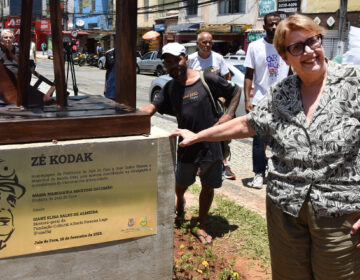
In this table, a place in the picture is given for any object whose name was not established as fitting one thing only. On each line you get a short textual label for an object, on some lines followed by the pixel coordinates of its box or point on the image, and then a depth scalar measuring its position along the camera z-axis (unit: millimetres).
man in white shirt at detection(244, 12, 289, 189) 4531
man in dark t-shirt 3346
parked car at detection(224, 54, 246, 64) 15141
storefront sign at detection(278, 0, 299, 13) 18420
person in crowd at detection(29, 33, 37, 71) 9594
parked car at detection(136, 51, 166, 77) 21403
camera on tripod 3141
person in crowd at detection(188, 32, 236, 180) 5292
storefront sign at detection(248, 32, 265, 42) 21883
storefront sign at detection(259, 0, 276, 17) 21703
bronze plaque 2035
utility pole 16812
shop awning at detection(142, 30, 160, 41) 30953
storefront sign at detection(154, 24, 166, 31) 31828
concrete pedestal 2143
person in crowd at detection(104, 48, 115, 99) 5840
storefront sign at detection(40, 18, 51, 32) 34922
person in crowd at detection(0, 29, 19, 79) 2619
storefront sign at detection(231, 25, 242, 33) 23705
